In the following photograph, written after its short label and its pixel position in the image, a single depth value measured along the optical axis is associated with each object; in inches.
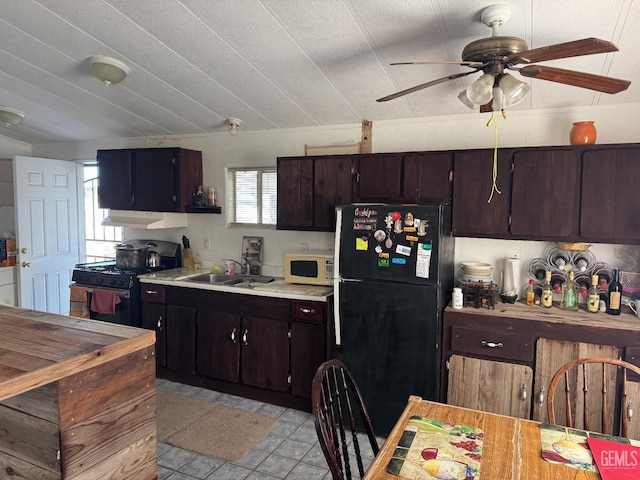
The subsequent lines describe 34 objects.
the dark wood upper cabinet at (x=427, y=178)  124.6
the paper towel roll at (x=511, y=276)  125.3
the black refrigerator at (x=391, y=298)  112.5
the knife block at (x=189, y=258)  179.5
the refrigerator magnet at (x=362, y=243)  118.3
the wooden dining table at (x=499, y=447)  50.1
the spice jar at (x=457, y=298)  116.4
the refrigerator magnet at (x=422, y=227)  111.4
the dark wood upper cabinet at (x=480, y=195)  118.2
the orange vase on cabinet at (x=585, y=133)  111.8
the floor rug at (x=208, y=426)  114.5
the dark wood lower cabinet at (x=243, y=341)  134.3
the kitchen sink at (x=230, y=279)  158.9
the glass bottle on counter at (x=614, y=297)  110.3
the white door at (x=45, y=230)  185.9
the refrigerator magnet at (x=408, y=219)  112.9
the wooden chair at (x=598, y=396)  101.8
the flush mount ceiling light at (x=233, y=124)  154.0
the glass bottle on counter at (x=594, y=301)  113.7
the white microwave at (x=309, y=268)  143.3
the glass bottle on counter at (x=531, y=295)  122.0
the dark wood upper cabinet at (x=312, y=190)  138.4
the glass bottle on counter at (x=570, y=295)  116.6
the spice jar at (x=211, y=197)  172.2
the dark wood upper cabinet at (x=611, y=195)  106.6
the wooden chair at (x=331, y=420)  54.3
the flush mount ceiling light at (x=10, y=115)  165.3
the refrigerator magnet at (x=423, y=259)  111.4
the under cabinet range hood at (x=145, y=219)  169.2
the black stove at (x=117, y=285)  158.1
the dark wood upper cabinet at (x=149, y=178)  165.5
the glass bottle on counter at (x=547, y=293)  118.8
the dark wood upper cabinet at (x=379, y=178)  131.3
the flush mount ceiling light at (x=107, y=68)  116.1
